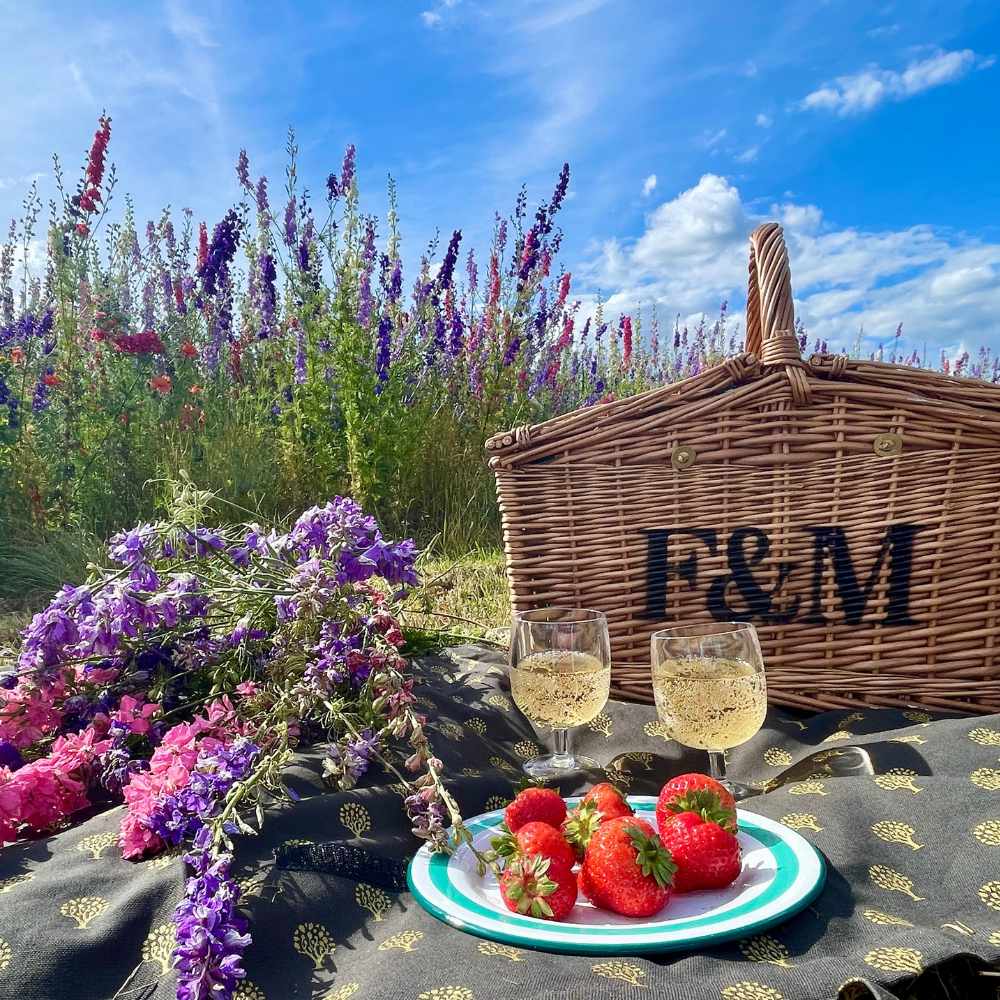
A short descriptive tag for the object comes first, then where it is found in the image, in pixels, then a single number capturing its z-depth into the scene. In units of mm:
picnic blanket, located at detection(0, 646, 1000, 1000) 883
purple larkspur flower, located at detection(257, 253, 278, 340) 4688
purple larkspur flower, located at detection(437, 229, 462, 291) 4773
